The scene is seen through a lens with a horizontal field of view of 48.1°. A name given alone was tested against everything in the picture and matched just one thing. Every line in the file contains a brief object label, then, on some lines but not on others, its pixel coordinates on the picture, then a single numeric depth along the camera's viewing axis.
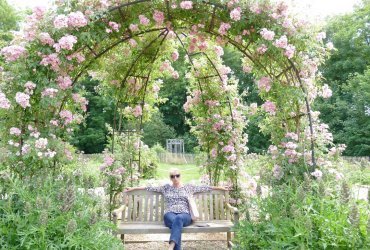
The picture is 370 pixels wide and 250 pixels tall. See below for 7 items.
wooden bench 4.72
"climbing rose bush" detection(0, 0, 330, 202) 4.06
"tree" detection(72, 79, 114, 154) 24.36
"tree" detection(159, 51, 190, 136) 27.25
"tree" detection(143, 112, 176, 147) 23.06
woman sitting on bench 4.28
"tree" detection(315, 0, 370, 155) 19.61
